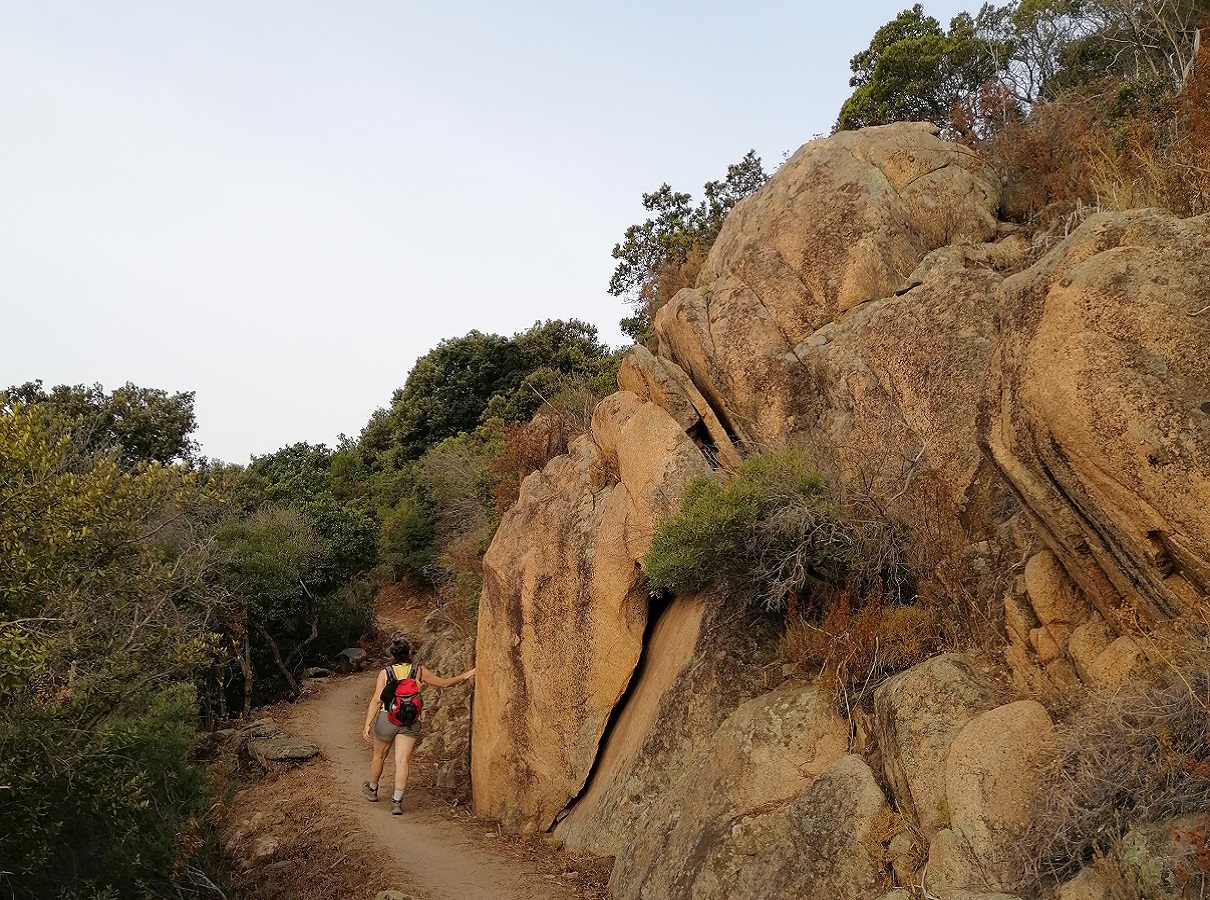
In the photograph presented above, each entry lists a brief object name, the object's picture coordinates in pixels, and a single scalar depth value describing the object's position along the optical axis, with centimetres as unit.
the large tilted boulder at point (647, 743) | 990
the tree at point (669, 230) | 2247
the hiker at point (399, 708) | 1155
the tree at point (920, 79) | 2316
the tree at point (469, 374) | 3569
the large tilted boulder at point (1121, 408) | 556
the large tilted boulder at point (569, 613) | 1148
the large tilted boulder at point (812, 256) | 1194
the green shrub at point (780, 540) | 923
